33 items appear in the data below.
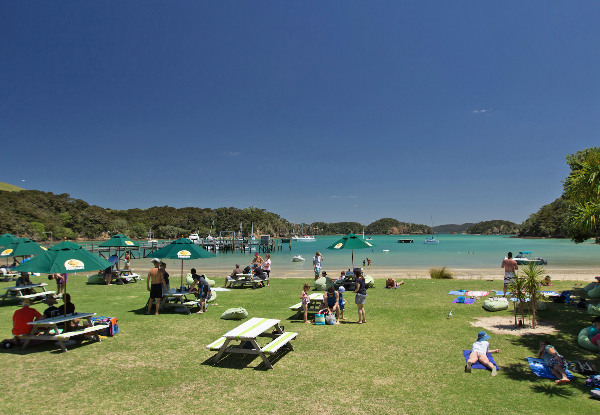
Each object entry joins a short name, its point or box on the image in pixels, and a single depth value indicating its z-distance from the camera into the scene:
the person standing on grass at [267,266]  17.17
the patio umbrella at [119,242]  18.55
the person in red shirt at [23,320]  7.26
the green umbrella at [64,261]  7.25
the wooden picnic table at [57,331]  7.07
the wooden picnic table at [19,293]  12.29
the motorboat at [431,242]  124.61
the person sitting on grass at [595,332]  6.85
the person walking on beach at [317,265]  17.60
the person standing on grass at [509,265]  13.25
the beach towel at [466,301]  11.94
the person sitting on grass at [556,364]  5.51
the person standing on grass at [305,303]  9.51
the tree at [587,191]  7.36
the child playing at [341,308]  9.99
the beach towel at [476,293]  13.15
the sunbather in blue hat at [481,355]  5.97
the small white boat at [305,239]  157.69
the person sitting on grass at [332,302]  9.62
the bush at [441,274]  19.39
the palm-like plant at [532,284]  8.70
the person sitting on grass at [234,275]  16.09
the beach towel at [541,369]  5.72
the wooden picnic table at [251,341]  6.18
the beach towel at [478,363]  6.13
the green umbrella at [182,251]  11.16
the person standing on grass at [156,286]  10.49
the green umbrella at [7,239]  15.97
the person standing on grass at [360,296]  9.39
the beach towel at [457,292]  13.53
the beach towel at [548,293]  12.30
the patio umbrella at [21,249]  13.98
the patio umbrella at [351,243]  14.19
